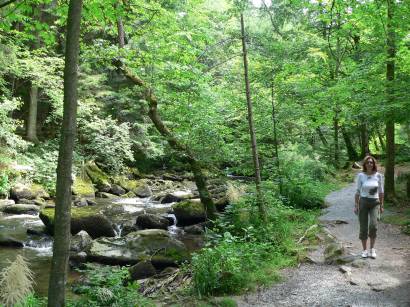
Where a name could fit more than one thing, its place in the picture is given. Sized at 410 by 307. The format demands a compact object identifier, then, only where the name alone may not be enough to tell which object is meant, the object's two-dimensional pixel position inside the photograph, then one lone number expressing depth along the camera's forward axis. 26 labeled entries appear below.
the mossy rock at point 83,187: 19.98
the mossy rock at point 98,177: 21.89
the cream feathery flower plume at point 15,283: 4.41
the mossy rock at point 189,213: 14.70
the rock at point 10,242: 11.73
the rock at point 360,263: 6.83
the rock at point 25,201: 17.40
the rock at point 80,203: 17.69
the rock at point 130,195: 21.21
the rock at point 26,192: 17.94
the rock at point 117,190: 21.58
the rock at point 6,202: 16.59
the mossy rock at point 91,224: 12.71
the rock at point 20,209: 16.08
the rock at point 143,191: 21.67
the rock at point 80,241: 11.08
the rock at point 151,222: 14.05
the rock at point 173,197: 19.30
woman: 7.02
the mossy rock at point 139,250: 9.79
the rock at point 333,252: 7.39
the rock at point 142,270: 8.80
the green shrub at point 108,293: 5.27
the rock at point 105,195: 20.46
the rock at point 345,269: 6.64
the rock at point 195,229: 13.51
